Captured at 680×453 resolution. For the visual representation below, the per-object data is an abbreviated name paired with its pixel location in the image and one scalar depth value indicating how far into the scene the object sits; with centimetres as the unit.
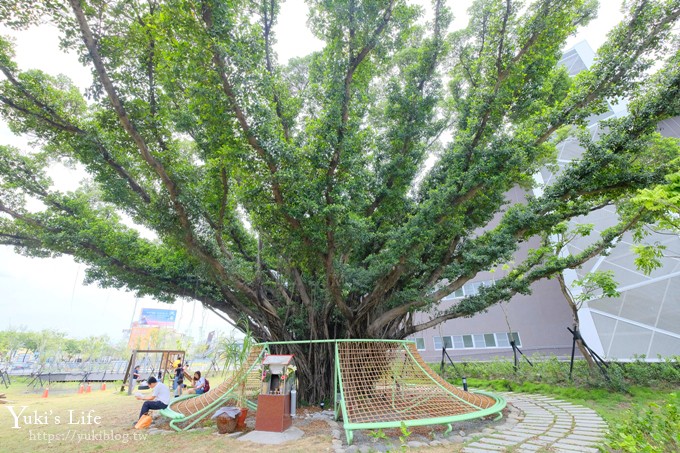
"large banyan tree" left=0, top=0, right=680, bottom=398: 502
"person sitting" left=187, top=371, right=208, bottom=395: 844
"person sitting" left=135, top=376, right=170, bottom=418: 591
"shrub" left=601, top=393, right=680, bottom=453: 247
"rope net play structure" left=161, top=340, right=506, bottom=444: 507
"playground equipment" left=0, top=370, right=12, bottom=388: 1465
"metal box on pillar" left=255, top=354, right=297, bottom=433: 496
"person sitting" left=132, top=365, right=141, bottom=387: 1224
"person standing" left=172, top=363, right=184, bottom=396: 966
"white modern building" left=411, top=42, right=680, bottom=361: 1082
